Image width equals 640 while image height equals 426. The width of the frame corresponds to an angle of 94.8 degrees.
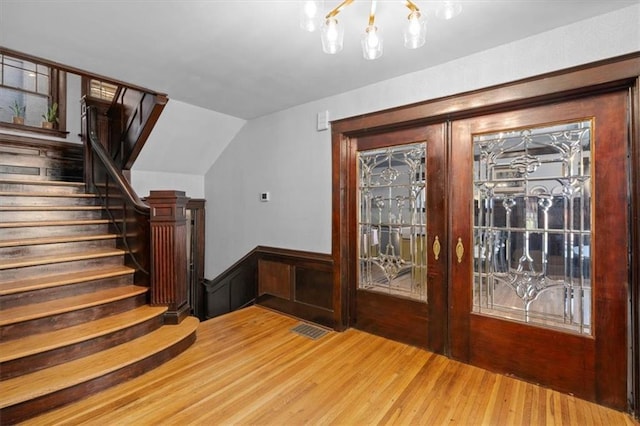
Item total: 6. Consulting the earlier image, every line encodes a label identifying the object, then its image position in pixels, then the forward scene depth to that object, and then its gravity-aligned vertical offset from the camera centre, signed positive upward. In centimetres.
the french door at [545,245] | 183 -22
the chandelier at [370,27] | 136 +92
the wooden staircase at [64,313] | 179 -73
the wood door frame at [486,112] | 173 +78
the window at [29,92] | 420 +186
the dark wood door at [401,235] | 248 -20
